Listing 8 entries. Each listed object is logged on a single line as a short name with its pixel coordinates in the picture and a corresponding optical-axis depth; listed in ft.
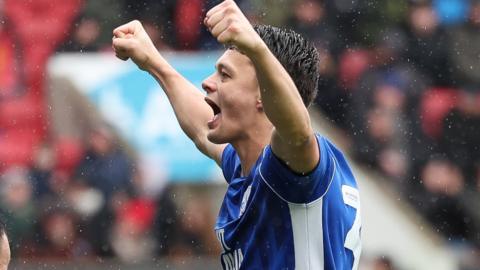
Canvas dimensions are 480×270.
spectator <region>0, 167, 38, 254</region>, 54.60
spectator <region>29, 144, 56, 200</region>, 55.20
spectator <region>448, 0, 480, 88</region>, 56.90
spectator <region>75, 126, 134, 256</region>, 54.60
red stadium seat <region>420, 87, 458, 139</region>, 55.36
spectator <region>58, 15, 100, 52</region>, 57.82
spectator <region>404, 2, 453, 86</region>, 56.54
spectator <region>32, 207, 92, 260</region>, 55.01
